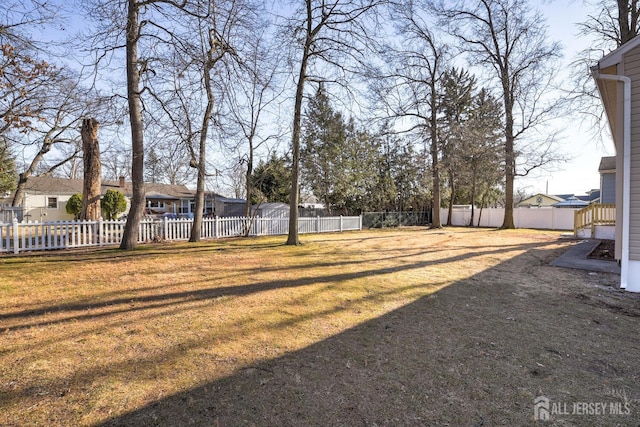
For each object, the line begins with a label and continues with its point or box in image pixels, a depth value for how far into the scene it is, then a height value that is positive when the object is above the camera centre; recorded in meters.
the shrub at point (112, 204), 18.69 +0.22
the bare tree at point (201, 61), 7.76 +3.60
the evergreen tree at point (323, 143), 21.11 +4.28
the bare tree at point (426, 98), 19.67 +6.91
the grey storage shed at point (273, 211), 16.44 -0.11
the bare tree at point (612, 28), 10.90 +6.50
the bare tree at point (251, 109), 8.35 +3.39
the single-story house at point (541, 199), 47.96 +1.76
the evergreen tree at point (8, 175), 19.61 +2.32
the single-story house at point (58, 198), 24.87 +0.75
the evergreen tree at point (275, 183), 15.30 +1.73
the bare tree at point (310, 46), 10.16 +5.19
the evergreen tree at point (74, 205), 20.16 +0.15
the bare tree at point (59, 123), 13.95 +4.48
